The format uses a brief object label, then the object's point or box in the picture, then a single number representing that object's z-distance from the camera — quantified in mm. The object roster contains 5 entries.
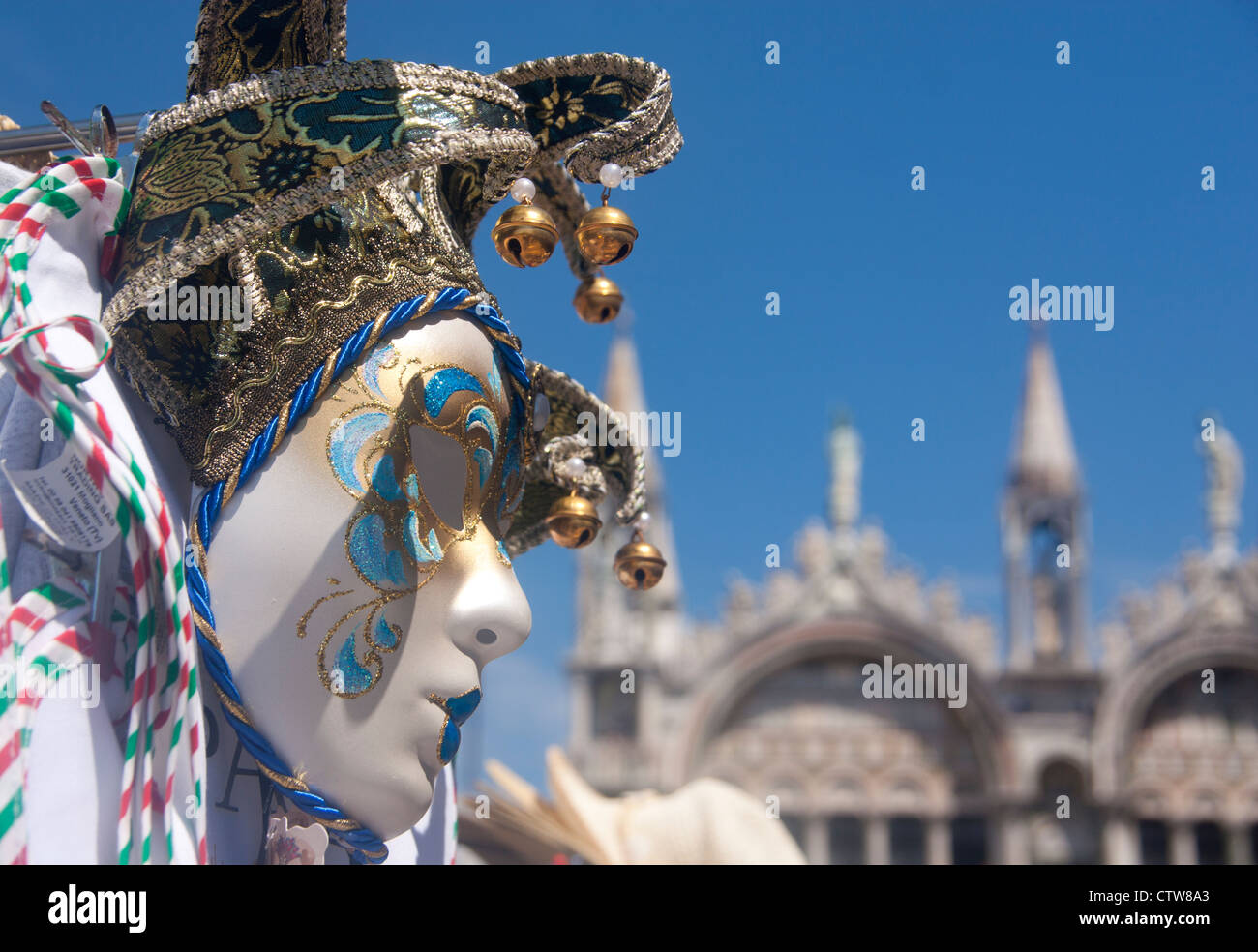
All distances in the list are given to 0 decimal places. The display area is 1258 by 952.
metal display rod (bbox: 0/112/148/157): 1162
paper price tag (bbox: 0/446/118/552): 1025
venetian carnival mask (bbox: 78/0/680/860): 1068
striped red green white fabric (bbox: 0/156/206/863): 1024
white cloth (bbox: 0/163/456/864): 1020
